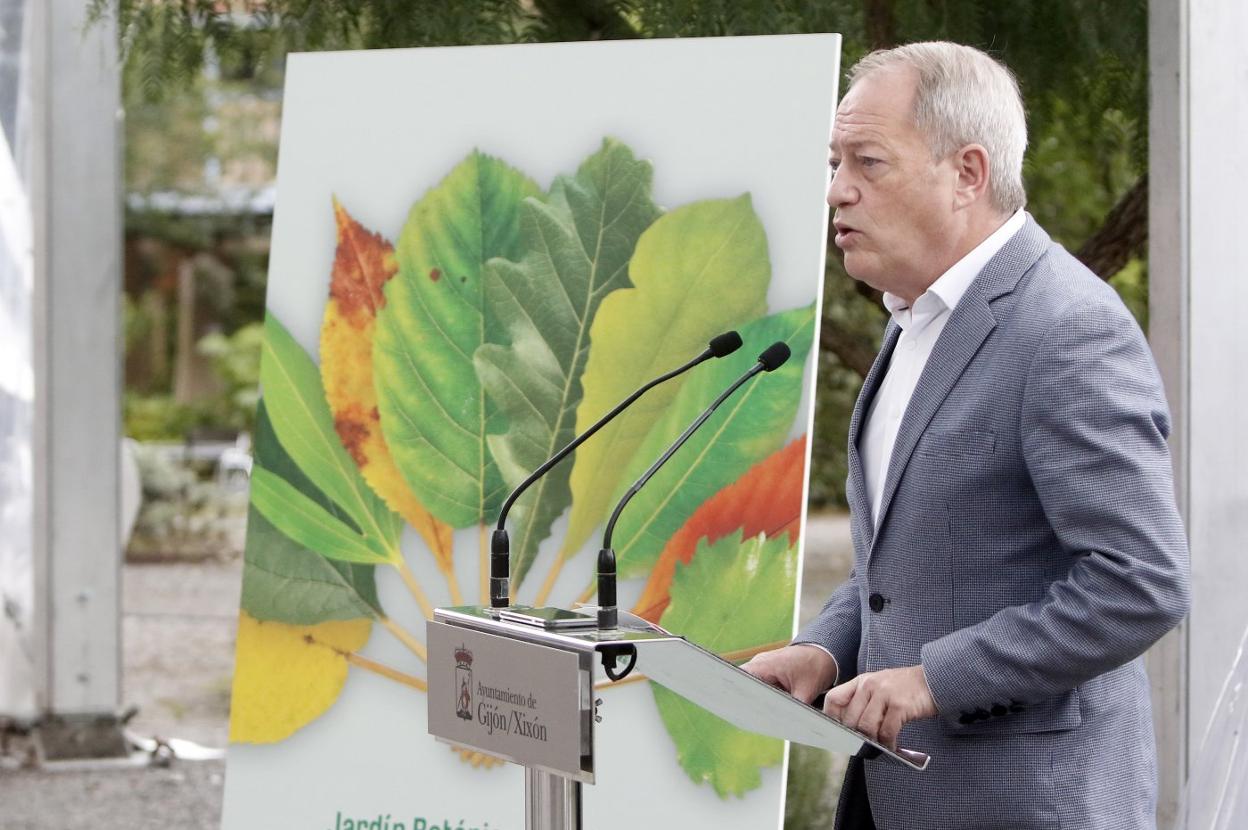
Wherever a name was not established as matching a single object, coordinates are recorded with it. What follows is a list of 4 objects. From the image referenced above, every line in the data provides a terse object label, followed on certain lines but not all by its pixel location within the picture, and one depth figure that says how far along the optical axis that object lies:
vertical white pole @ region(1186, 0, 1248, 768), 5.71
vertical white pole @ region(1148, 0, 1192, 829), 5.75
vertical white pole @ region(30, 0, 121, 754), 10.25
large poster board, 5.20
